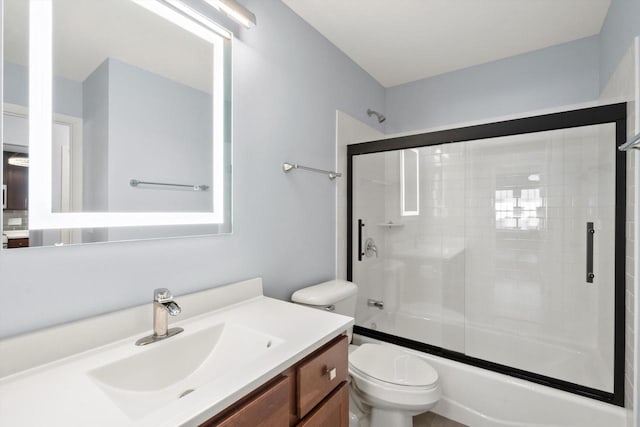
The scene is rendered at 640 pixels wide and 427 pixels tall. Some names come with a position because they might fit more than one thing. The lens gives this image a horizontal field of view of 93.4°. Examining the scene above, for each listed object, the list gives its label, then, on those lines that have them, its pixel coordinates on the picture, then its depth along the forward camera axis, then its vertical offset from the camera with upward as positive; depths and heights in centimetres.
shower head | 251 +84
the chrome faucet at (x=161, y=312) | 95 -33
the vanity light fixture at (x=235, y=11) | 120 +83
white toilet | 143 -83
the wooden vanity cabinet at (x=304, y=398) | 72 -52
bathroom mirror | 84 +31
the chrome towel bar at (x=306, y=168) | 164 +26
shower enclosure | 186 -25
